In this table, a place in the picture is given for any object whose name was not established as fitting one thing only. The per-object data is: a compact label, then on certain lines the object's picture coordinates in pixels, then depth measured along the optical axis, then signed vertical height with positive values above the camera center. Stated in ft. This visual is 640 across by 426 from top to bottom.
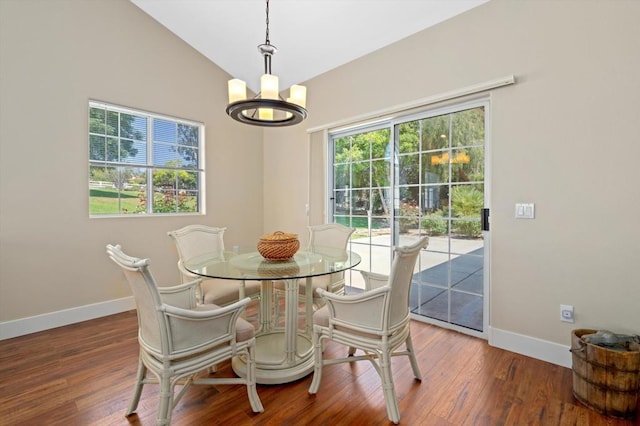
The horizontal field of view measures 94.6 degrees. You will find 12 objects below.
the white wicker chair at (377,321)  5.40 -2.26
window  10.55 +1.76
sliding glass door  8.88 +0.17
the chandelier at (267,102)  6.37 +2.43
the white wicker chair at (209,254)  7.87 -1.45
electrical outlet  7.13 -2.58
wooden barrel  5.40 -3.23
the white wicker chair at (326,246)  8.68 -1.29
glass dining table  6.18 -2.15
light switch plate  7.64 -0.08
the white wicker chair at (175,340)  4.61 -2.29
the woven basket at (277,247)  7.08 -0.95
